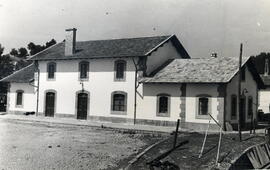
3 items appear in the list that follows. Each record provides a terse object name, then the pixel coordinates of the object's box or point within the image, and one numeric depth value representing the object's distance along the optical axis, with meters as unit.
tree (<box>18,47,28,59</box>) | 74.56
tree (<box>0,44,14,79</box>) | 50.75
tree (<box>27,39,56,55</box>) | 67.69
